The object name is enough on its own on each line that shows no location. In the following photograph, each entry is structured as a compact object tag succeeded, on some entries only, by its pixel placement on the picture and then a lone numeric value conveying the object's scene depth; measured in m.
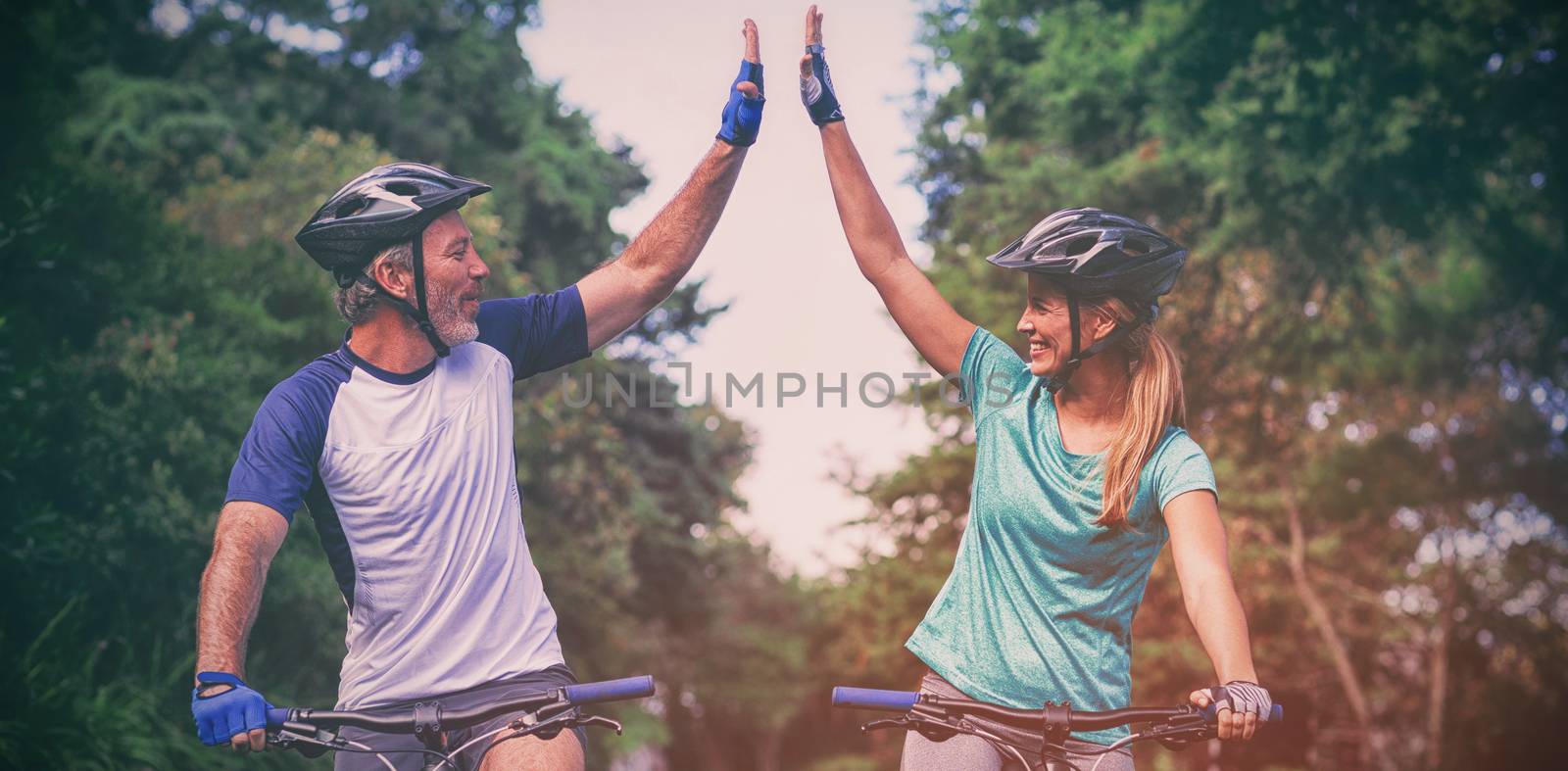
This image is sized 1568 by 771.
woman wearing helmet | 4.11
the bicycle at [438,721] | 3.80
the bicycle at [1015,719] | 3.83
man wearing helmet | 4.12
